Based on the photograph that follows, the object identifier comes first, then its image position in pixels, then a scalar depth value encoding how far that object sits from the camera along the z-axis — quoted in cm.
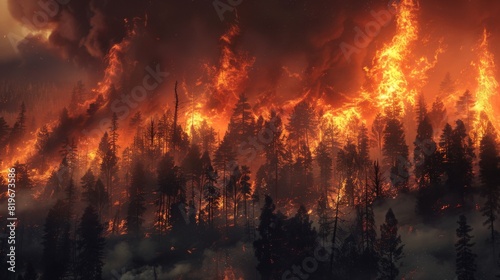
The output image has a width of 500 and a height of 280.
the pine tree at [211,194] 8269
